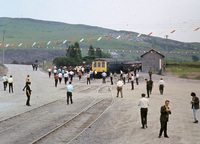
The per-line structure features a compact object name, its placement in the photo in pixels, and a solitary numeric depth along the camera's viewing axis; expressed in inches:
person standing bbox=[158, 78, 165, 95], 1226.3
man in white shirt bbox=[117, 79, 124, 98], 1141.1
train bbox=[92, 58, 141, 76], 2143.2
